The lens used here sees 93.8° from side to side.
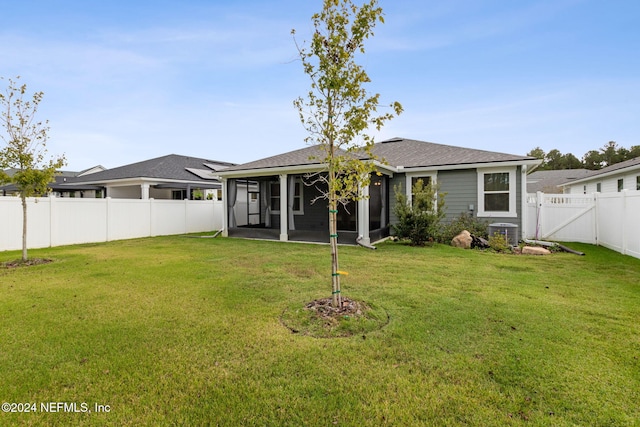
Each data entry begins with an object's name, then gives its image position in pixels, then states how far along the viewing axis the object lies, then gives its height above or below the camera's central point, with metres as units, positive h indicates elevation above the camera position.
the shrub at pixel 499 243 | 8.96 -1.09
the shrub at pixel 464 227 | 10.43 -0.70
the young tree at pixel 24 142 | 7.37 +1.69
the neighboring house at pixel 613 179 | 14.14 +1.64
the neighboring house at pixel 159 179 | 16.55 +1.75
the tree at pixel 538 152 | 55.13 +10.33
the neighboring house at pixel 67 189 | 18.48 +1.31
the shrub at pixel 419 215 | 9.55 -0.24
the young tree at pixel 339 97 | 3.75 +1.45
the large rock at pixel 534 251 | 8.34 -1.23
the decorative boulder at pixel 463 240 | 9.50 -1.06
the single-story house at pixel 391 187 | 10.30 +0.79
